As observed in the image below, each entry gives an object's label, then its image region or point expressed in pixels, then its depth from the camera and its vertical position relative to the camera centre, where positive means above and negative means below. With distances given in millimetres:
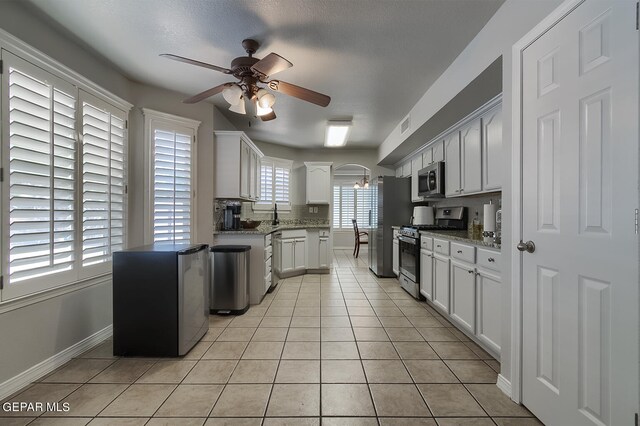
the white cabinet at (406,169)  4918 +855
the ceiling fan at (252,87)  2096 +1056
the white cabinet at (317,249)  5184 -681
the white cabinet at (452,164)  3242 +639
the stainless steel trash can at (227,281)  3107 -795
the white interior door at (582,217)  1092 -9
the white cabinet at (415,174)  4439 +690
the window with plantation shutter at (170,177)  2996 +418
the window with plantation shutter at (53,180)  1748 +248
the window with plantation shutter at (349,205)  8820 +291
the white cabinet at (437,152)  3674 +882
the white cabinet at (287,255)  4594 -728
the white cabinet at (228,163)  3627 +677
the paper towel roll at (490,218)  2295 -27
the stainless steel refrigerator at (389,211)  4785 +56
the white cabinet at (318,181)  5633 +685
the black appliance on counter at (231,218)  3770 -68
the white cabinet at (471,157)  2824 +635
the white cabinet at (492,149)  2498 +642
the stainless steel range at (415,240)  3549 -369
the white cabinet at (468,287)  2045 -661
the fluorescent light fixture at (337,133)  4152 +1377
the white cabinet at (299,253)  4867 -733
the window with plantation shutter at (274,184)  5227 +607
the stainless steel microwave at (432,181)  3600 +477
